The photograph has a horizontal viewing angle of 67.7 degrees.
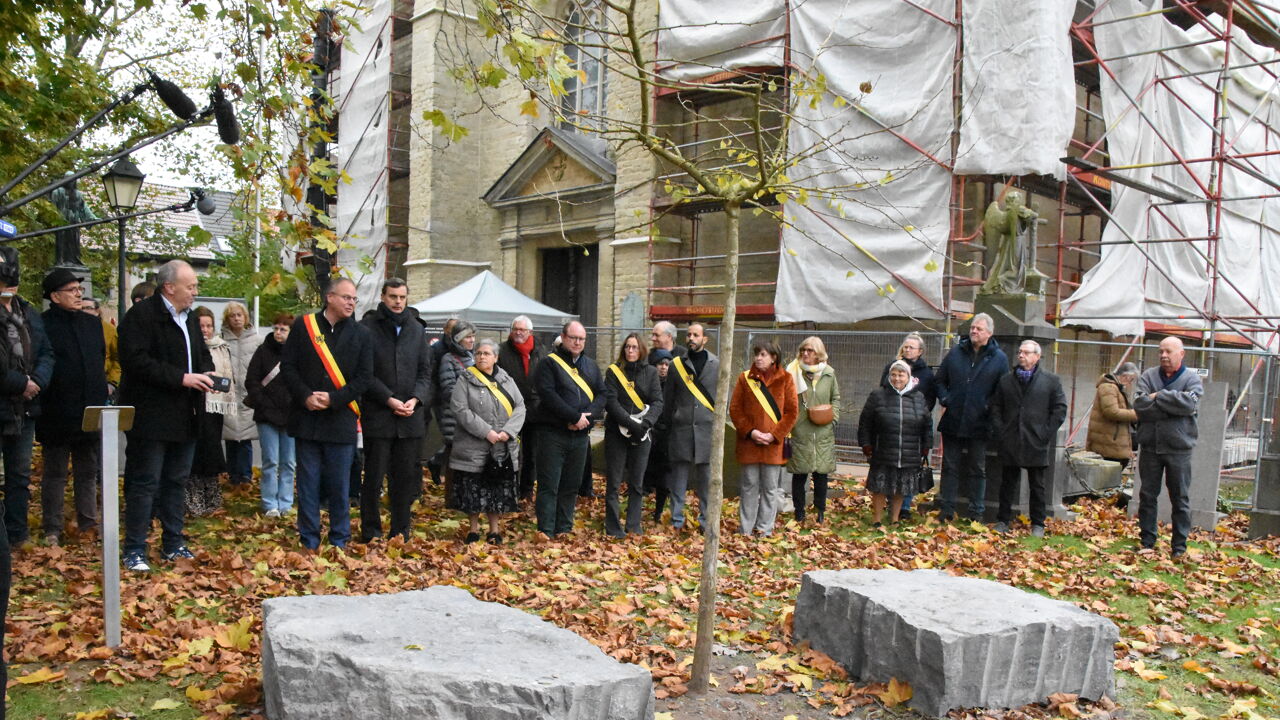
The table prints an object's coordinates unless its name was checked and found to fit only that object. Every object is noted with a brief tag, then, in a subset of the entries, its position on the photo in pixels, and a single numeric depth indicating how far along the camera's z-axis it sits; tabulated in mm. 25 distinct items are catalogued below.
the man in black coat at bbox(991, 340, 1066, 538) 8703
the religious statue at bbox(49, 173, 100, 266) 12017
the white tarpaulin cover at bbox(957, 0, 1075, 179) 13281
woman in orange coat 8109
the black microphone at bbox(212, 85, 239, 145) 6031
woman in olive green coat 9078
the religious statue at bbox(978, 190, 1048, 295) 10352
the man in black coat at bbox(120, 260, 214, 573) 6070
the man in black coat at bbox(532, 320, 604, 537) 7656
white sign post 4547
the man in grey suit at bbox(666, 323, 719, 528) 8273
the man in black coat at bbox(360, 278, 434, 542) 7035
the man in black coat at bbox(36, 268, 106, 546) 6676
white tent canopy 17281
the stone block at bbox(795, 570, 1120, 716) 4348
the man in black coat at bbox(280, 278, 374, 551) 6598
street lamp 11750
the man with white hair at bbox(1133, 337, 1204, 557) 8070
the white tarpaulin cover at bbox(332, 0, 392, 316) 24375
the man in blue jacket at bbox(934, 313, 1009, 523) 9141
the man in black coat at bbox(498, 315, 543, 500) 8750
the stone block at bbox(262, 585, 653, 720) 3365
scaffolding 14352
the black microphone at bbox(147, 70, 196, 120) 6262
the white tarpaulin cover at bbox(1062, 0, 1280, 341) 15234
